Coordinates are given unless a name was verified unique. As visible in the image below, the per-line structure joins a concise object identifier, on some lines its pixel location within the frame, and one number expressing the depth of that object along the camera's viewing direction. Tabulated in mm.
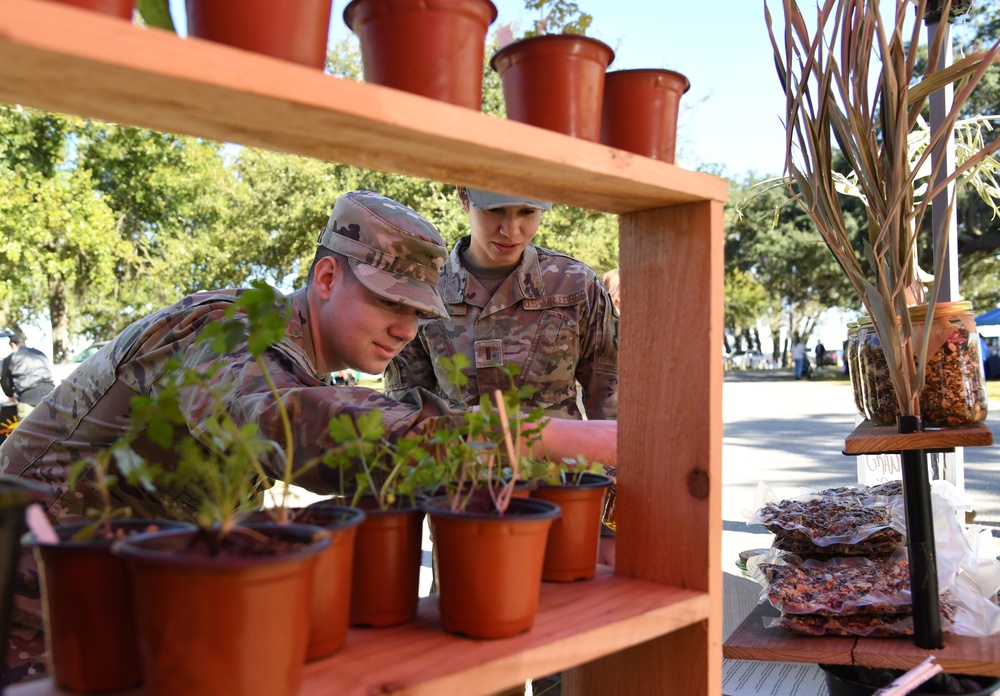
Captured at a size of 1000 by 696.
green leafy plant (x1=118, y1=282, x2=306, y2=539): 805
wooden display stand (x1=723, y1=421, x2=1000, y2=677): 1494
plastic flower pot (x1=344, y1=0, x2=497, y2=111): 918
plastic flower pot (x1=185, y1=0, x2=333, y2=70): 782
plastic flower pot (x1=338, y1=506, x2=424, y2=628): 987
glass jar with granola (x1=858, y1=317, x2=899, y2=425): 1679
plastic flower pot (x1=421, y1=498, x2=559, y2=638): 943
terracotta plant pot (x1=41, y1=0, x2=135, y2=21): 688
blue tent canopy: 23391
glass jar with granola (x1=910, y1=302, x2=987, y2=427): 1580
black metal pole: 1528
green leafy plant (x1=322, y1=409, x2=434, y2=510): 991
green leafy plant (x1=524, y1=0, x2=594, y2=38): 1360
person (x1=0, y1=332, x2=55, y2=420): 9219
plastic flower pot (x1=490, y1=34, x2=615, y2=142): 1073
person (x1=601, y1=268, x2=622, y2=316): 4285
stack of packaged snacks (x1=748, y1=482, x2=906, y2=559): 1732
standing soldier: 2977
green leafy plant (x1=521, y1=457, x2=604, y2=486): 1220
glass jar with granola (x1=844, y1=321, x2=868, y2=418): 1788
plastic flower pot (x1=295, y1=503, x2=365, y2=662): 875
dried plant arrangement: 1540
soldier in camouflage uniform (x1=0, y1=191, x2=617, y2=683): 1157
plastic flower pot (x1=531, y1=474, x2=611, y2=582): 1186
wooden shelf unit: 703
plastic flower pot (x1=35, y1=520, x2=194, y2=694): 779
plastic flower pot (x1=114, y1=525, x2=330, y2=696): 708
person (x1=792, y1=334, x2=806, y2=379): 28430
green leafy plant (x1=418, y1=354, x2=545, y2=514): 1043
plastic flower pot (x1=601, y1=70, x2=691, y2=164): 1201
